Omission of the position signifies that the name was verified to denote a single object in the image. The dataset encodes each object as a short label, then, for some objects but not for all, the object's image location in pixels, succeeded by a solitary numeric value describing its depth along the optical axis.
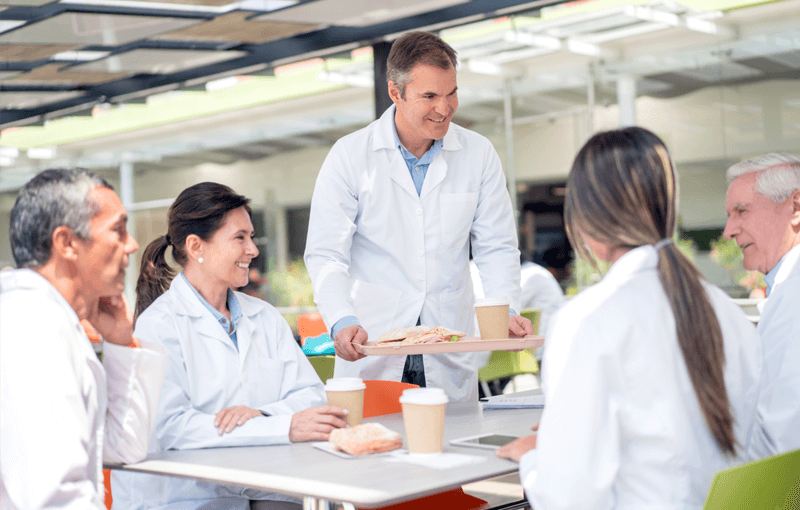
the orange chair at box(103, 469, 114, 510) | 2.34
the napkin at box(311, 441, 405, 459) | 1.83
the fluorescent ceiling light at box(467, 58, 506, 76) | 9.13
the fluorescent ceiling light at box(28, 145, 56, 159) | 12.27
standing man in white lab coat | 2.90
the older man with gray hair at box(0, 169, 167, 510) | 1.44
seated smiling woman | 2.03
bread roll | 1.82
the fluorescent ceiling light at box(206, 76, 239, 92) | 6.98
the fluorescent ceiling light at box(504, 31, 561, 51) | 8.30
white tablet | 1.87
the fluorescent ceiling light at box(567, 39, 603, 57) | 8.52
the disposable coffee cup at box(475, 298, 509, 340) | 2.48
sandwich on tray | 2.36
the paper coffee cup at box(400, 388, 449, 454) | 1.76
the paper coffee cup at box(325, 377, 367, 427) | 2.01
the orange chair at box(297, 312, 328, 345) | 5.53
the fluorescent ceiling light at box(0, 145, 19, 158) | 11.95
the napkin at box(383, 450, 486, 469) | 1.71
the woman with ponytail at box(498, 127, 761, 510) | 1.33
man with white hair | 2.24
